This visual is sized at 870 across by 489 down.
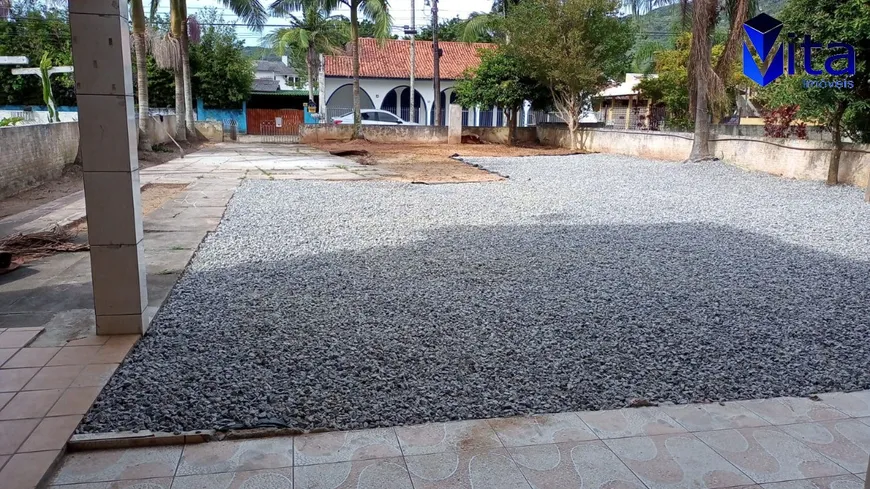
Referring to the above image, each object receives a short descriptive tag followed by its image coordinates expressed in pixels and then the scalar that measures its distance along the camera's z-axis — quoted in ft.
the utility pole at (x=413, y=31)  98.34
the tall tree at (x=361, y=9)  77.82
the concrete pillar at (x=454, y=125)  81.87
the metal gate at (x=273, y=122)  111.45
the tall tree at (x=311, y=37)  114.73
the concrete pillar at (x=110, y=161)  11.91
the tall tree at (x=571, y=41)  66.33
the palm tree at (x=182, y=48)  69.36
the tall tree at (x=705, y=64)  47.67
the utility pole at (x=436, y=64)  88.07
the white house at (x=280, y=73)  195.36
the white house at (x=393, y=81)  112.06
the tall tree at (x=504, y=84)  76.69
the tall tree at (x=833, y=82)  33.04
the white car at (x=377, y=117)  93.35
